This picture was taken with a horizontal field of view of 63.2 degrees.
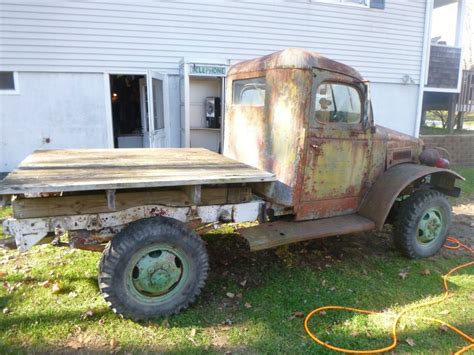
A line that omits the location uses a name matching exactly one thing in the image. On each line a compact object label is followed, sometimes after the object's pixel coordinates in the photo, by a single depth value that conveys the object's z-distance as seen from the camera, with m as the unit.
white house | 8.38
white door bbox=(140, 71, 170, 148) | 8.32
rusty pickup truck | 3.17
